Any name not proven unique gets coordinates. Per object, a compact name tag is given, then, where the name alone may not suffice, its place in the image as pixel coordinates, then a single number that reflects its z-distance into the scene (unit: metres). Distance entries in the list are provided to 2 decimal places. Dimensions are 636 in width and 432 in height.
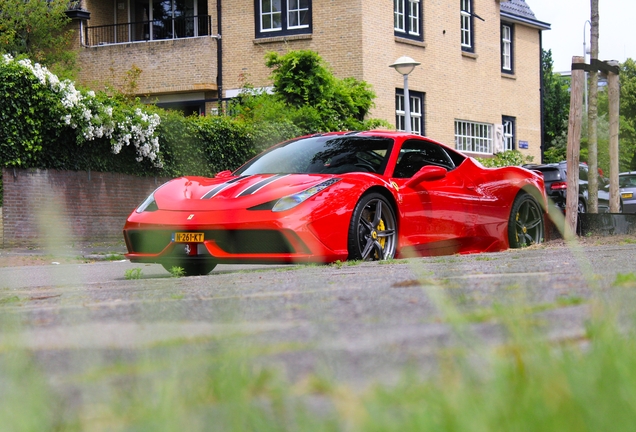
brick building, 25.09
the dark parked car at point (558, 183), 19.91
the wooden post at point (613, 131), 15.30
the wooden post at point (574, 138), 12.95
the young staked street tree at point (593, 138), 14.96
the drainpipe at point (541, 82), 34.25
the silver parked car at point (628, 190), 27.55
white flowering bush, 15.26
